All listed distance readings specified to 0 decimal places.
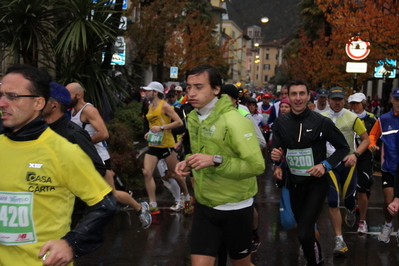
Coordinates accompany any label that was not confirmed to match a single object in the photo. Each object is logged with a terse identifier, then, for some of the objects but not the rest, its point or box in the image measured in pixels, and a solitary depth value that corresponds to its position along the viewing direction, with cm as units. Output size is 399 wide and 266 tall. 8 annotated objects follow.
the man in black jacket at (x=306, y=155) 482
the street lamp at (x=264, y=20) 2767
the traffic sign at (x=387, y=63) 1258
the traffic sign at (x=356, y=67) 1441
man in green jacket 360
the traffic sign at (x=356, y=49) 1338
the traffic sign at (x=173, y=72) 2695
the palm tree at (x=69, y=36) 917
